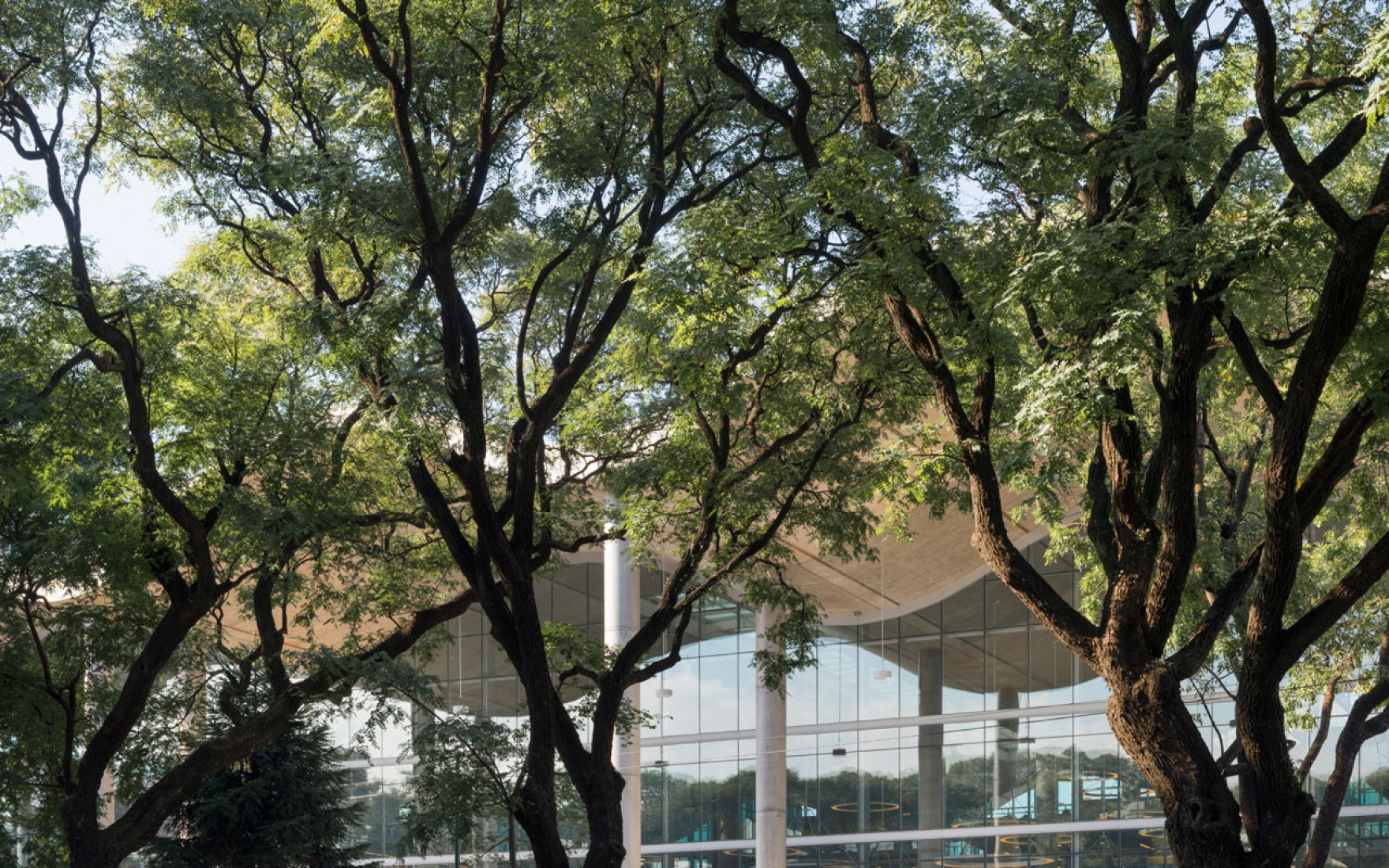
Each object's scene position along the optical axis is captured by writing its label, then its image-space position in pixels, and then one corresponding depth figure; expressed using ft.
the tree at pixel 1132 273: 30.83
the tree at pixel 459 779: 42.88
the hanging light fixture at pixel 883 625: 94.99
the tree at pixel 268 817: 63.93
